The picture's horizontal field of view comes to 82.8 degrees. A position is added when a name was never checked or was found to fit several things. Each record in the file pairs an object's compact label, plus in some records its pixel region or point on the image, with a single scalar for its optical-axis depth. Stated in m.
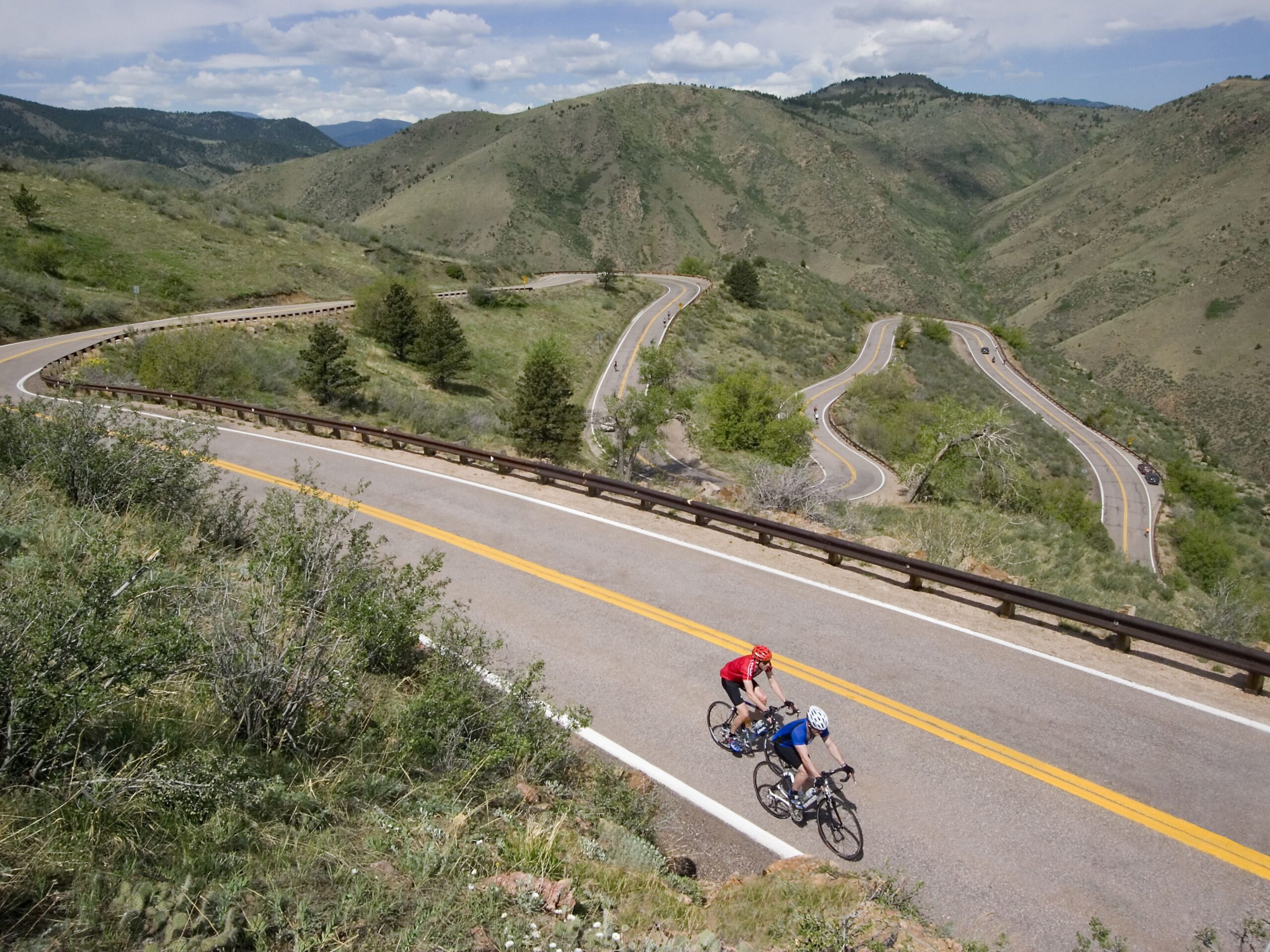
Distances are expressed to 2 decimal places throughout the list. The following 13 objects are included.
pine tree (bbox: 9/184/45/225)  41.25
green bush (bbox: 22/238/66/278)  37.91
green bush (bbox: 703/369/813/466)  39.00
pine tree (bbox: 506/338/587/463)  29.14
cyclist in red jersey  7.06
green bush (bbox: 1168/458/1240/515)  50.50
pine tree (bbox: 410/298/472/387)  37.62
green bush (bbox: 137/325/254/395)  25.45
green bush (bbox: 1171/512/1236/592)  37.09
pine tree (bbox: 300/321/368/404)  28.58
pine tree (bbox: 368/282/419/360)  39.69
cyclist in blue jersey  6.26
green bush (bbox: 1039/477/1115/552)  35.78
